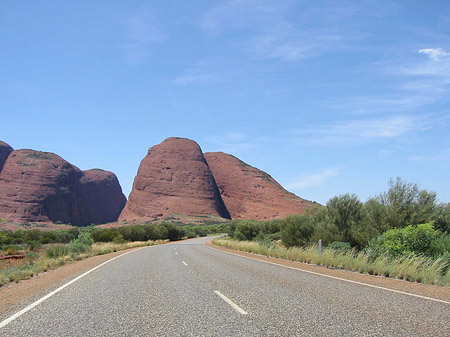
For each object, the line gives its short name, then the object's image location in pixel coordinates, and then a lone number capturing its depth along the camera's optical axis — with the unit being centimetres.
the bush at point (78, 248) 2644
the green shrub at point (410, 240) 1373
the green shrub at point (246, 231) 4025
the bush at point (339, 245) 1762
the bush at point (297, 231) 2467
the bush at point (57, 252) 2205
